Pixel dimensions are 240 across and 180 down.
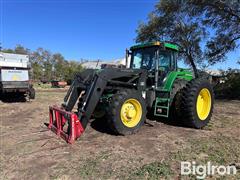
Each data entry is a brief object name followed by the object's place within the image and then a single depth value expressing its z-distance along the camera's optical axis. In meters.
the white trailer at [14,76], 9.34
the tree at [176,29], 13.89
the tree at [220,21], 11.53
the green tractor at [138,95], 3.84
